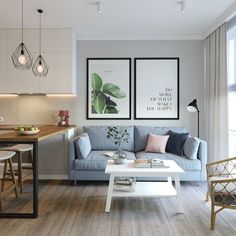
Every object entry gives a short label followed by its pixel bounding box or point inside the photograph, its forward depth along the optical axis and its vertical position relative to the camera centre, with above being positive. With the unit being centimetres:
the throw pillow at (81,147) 428 -49
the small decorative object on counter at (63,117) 491 -1
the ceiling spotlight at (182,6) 365 +156
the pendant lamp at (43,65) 453 +89
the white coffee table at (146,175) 321 -70
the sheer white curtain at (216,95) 422 +38
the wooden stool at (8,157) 318 -48
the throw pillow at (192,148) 430 -50
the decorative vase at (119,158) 362 -56
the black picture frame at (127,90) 523 +49
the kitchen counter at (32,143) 297 -32
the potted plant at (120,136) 482 -34
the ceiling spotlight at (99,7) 369 +155
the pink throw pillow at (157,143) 465 -46
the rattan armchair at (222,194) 278 -81
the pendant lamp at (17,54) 465 +111
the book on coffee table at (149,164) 340 -60
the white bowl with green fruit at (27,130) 326 -17
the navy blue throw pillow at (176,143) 456 -45
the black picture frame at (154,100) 522 +33
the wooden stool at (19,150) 368 -47
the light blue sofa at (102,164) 428 -76
